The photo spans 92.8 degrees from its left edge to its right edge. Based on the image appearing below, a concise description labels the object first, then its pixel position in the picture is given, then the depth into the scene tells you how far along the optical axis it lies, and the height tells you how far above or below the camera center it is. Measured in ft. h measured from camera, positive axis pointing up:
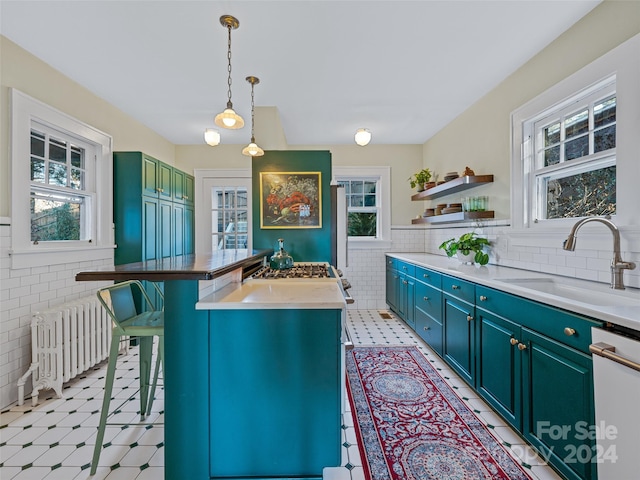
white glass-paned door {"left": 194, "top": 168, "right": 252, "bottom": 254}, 16.14 +1.63
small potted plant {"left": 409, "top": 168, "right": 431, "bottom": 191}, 14.24 +2.81
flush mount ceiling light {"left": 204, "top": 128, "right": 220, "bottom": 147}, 12.28 +4.14
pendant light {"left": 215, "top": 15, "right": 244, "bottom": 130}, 6.64 +2.82
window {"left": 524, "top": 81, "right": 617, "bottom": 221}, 6.54 +1.97
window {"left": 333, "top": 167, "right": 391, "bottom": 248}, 16.22 +1.88
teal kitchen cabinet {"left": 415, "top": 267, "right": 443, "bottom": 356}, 9.45 -2.34
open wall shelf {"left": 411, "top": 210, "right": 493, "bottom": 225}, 10.23 +0.81
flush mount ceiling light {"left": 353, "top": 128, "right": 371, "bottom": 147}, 13.07 +4.40
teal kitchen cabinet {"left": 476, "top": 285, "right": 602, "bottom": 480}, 4.35 -2.34
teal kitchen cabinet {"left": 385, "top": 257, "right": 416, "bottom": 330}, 12.07 -2.23
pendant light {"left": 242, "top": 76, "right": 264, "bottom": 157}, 9.28 +2.76
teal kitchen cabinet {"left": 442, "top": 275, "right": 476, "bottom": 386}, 7.45 -2.33
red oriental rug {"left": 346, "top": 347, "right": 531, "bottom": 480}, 5.24 -3.95
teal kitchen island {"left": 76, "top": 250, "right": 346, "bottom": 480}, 4.76 -2.35
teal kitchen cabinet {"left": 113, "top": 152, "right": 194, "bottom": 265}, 11.21 +1.17
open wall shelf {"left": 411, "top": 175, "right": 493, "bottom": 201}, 10.34 +1.97
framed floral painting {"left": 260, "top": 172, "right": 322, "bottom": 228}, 11.53 +1.56
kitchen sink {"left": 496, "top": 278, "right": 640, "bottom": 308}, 5.15 -1.05
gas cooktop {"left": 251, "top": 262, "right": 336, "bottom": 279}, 7.42 -0.89
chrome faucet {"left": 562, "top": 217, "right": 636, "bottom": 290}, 5.53 -0.31
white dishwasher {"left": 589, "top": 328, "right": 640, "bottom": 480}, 3.43 -1.97
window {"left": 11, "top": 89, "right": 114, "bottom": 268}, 7.54 +1.52
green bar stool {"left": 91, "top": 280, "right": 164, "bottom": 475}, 5.28 -1.72
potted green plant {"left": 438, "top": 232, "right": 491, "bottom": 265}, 9.95 -0.27
